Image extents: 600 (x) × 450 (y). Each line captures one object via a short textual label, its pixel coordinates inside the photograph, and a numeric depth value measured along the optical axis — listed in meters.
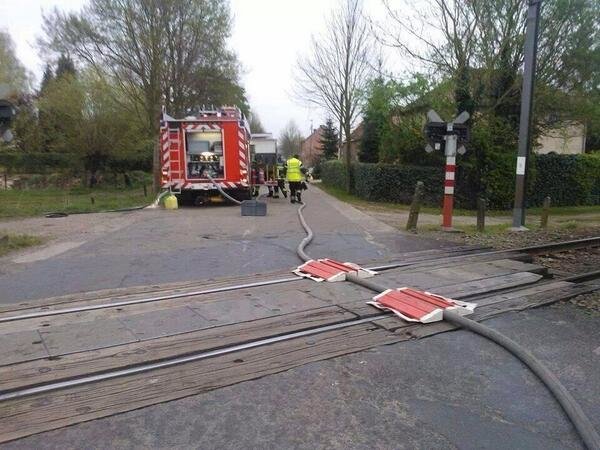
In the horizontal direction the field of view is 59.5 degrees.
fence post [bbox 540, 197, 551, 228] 14.65
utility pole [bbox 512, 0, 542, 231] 13.36
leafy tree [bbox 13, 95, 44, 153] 38.59
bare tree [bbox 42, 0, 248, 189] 24.30
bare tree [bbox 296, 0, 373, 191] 28.66
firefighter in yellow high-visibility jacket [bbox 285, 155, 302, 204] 19.19
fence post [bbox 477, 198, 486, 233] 12.95
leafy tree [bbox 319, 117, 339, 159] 57.19
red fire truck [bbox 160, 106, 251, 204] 17.81
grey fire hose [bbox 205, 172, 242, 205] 17.72
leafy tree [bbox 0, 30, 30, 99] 35.27
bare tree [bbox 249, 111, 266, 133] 72.26
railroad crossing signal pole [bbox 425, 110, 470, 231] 12.49
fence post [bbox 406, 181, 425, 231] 12.24
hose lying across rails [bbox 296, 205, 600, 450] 3.13
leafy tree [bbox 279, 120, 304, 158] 85.50
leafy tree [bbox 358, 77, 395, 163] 24.00
